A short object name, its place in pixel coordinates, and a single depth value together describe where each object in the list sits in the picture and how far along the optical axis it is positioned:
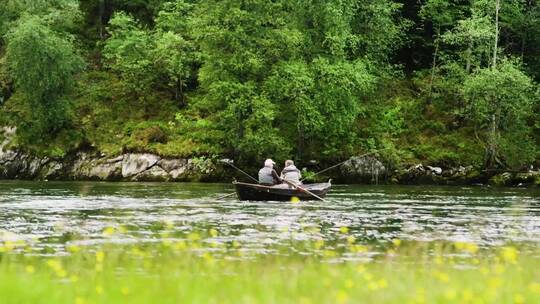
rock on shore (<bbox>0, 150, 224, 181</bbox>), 96.31
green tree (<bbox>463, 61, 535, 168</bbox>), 95.87
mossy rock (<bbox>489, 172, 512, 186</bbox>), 93.91
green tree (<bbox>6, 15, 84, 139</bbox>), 105.56
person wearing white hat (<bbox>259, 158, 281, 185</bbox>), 66.31
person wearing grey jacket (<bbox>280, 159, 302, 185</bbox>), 67.81
